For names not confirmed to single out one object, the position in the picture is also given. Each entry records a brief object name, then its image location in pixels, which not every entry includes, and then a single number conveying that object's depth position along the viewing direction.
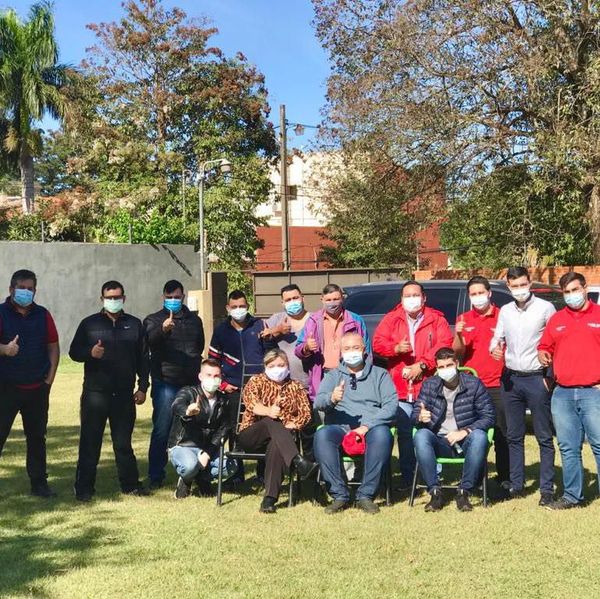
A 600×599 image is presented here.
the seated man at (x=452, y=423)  6.51
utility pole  29.81
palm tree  30.11
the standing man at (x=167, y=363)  7.39
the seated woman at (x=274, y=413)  6.70
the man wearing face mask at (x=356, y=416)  6.54
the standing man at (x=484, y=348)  7.07
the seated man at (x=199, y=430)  6.89
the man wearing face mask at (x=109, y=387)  6.93
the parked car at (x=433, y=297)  9.51
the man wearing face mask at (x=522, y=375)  6.68
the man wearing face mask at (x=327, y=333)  7.21
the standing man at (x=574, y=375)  6.32
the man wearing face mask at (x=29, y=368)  6.86
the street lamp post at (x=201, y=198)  23.45
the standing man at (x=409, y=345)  7.05
